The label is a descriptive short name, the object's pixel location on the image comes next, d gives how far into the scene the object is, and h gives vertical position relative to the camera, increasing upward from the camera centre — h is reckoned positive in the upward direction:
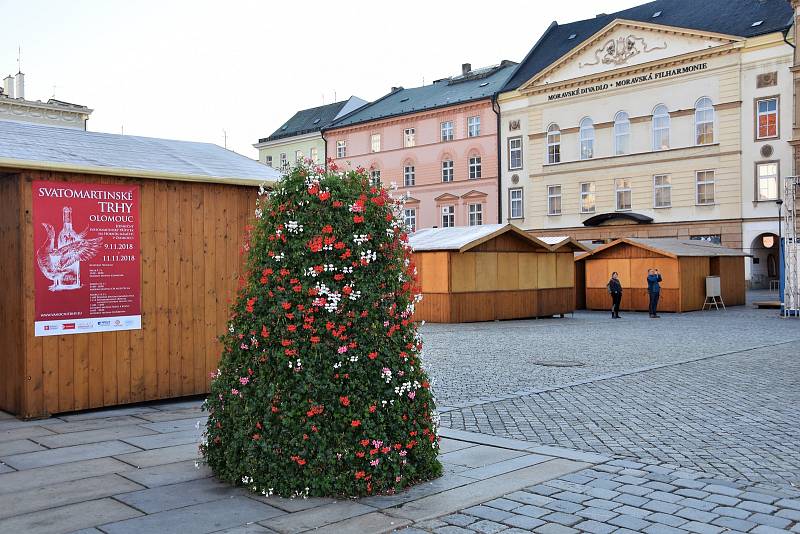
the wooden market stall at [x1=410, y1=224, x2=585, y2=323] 24.14 -0.05
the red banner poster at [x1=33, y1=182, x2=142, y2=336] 8.84 +0.20
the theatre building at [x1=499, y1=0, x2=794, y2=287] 39.75 +7.57
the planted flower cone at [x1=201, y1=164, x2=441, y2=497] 5.71 -0.58
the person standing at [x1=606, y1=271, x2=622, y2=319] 26.06 -0.71
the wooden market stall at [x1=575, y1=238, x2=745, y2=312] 28.86 +0.05
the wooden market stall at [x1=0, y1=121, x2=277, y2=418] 8.79 +0.09
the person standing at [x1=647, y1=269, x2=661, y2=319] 26.55 -0.58
